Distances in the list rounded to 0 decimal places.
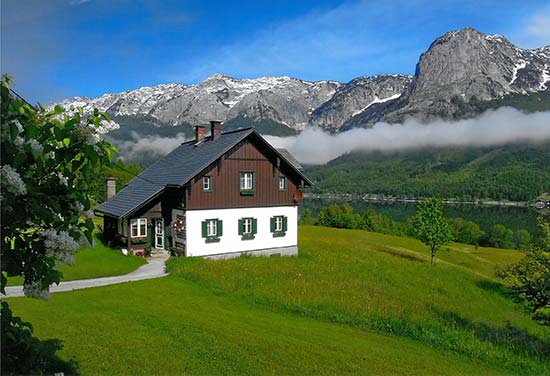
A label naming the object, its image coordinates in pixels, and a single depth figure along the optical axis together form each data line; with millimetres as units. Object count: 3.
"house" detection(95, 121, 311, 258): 29500
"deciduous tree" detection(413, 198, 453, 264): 44000
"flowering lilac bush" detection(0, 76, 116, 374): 4246
